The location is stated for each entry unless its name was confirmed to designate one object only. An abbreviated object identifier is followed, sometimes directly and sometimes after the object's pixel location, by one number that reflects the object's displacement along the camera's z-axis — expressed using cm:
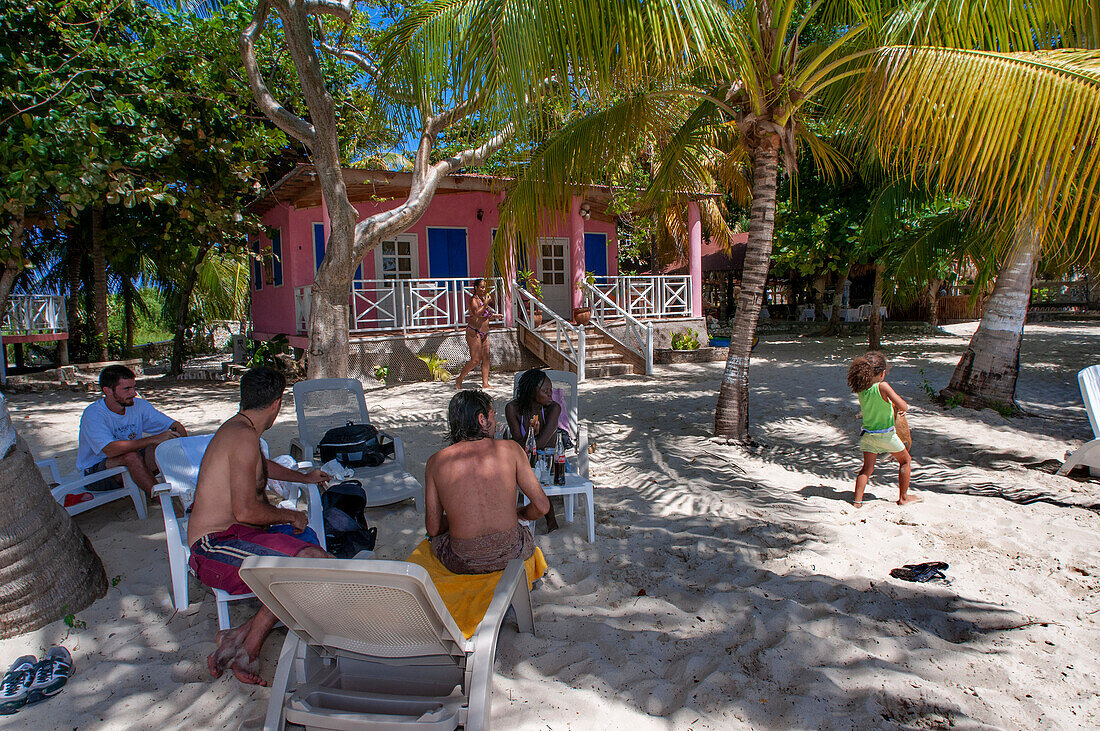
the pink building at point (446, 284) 1132
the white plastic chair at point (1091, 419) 488
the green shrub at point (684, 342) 1372
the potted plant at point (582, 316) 1242
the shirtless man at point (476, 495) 268
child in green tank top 447
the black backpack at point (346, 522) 354
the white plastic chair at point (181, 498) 312
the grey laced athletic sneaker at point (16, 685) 242
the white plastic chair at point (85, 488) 406
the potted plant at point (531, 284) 1266
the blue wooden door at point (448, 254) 1354
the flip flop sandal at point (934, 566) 345
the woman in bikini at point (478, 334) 980
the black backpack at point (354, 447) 476
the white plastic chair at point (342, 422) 462
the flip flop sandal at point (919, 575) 336
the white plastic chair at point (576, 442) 398
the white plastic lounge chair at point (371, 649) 194
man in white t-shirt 428
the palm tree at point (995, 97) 319
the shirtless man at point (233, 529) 268
